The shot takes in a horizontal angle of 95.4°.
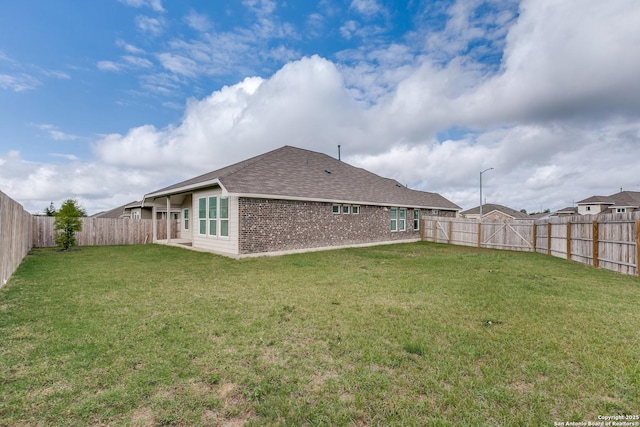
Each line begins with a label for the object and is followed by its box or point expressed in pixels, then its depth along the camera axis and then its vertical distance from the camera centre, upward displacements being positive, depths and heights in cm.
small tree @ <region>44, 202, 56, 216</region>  3209 +33
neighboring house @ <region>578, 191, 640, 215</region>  3612 +126
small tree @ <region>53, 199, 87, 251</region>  1534 -60
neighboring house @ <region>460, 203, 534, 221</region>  4794 -9
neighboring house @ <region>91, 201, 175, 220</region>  2091 +5
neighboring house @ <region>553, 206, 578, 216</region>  4761 +24
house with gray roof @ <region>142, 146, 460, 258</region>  1240 +29
